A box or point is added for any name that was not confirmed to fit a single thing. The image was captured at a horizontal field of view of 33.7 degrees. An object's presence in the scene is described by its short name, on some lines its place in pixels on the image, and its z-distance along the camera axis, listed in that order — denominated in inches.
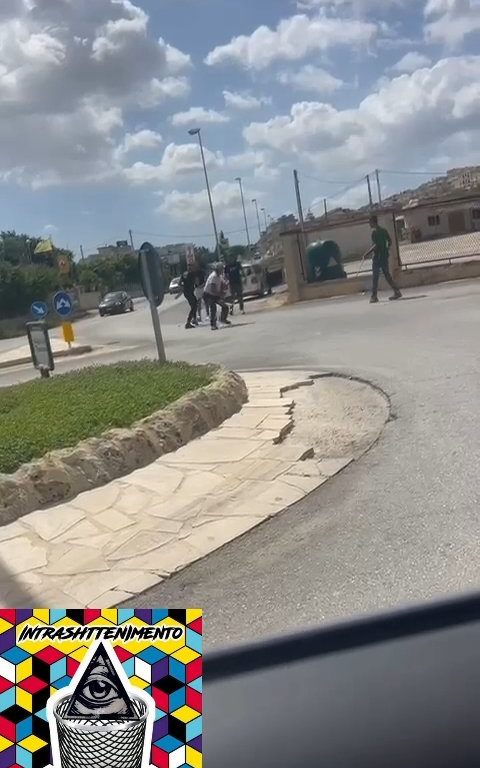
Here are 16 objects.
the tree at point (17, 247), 3289.9
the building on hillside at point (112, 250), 3590.1
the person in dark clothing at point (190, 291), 783.1
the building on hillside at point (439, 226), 1700.3
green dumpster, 906.7
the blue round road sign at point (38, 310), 593.0
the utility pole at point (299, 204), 2043.6
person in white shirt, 699.4
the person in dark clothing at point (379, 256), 693.9
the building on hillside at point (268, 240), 2792.8
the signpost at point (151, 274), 384.2
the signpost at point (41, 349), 471.2
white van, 1300.4
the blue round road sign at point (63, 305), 605.6
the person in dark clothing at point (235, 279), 927.0
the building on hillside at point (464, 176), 3282.7
